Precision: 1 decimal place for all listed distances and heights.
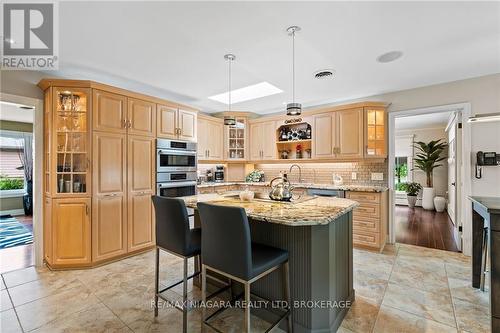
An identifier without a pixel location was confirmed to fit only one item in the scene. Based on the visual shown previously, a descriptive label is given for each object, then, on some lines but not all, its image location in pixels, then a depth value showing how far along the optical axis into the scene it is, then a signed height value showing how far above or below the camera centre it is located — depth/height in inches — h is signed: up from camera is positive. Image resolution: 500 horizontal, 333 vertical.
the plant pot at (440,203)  260.2 -41.5
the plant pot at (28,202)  248.1 -37.8
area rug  161.4 -51.9
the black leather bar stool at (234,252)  59.3 -23.8
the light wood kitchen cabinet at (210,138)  192.2 +23.7
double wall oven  148.3 -1.3
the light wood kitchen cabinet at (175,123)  150.1 +29.0
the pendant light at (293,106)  87.1 +23.9
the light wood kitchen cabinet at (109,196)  121.4 -16.0
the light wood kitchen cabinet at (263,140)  202.2 +22.4
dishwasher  154.2 -17.9
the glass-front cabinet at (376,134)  157.8 +21.6
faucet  200.7 -6.0
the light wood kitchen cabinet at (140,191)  135.6 -14.8
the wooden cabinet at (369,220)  143.3 -33.6
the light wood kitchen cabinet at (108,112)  121.5 +29.3
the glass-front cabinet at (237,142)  212.5 +21.9
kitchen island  68.7 -28.5
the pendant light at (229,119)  109.7 +22.8
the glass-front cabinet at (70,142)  118.0 +12.2
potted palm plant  263.9 +5.4
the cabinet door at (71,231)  117.3 -32.7
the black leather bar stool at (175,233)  74.0 -22.1
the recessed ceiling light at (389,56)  106.5 +51.1
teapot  92.2 -10.3
